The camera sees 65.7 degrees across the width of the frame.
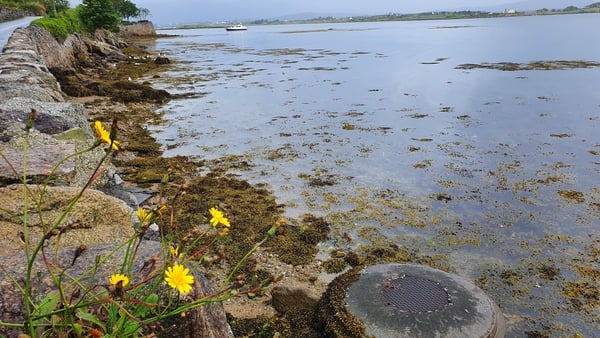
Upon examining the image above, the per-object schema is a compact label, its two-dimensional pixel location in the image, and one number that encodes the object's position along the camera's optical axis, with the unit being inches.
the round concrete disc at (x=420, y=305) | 134.5
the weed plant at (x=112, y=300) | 63.4
